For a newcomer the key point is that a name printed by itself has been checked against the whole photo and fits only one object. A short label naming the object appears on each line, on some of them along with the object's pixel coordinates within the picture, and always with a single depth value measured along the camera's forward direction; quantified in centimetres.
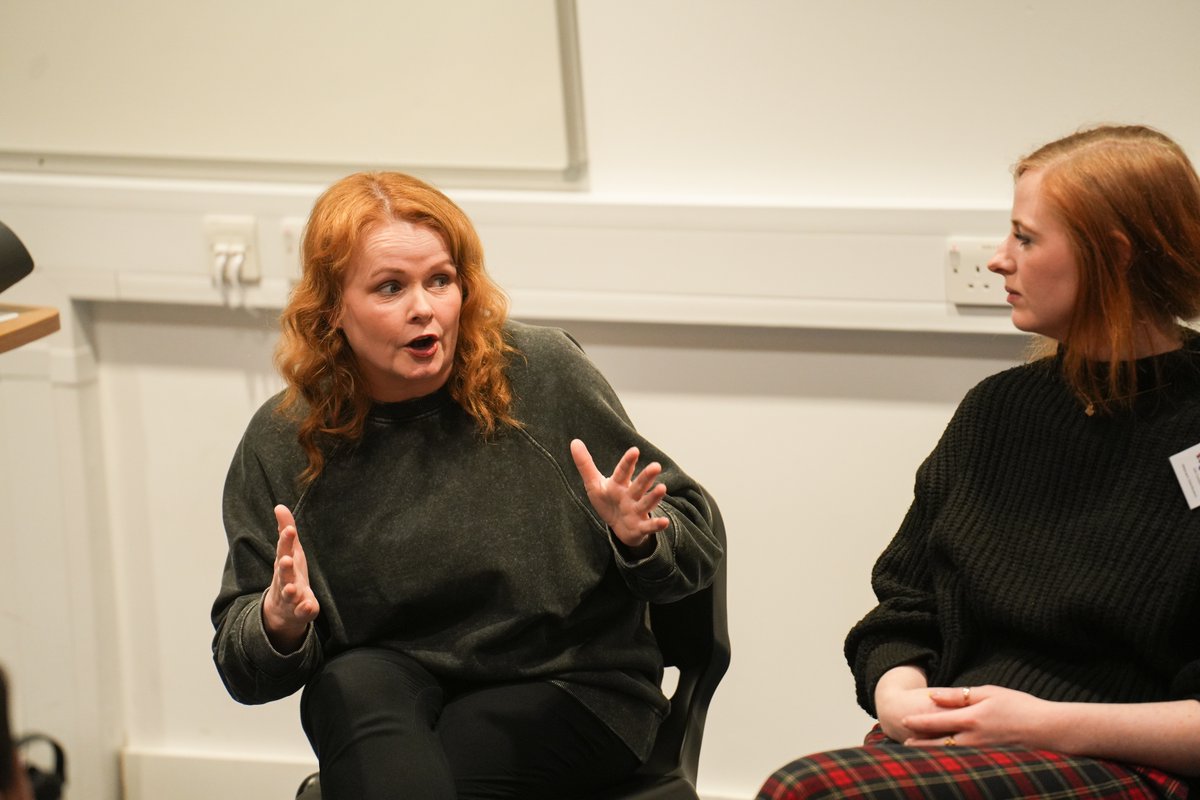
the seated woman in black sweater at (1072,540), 335
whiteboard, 551
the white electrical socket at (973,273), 509
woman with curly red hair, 400
